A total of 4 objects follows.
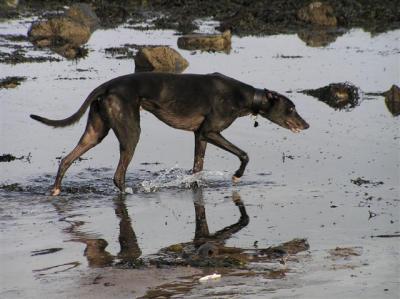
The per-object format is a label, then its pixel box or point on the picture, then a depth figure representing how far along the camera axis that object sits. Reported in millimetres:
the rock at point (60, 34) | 26078
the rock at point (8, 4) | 35375
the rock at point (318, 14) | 31016
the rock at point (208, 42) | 25297
